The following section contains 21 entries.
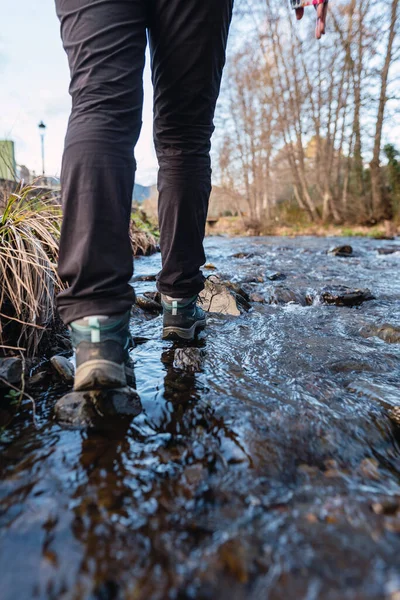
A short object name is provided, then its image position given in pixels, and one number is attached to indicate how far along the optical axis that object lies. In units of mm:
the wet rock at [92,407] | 950
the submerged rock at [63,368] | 1229
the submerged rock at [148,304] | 2270
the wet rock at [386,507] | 671
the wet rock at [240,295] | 2389
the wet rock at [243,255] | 5715
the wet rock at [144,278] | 3415
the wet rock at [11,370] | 1141
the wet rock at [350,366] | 1365
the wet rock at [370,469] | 790
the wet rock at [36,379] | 1192
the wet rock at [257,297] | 2641
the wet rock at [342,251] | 5962
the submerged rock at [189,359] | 1344
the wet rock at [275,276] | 3533
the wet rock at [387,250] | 6234
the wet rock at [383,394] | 1038
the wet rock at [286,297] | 2642
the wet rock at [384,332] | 1736
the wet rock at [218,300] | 2264
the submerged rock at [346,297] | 2520
